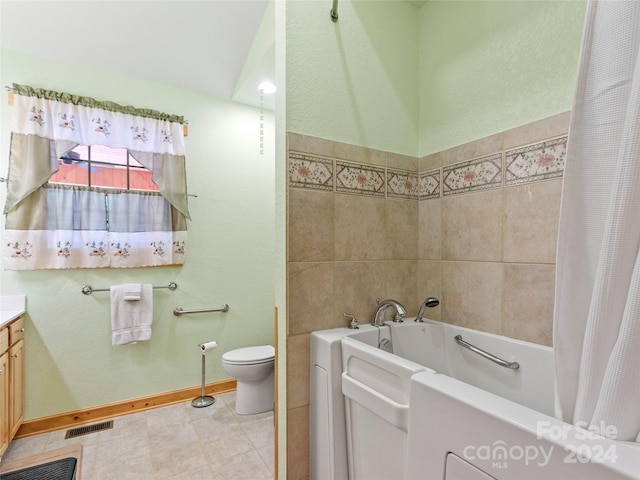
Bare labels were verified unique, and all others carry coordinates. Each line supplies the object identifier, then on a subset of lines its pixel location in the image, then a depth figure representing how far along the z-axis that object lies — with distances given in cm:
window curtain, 204
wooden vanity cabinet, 175
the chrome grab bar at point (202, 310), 255
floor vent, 207
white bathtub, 67
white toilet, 229
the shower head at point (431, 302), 155
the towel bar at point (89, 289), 224
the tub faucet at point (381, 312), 156
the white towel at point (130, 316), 229
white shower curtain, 65
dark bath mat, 163
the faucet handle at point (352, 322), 153
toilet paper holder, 247
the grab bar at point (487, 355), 135
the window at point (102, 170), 219
